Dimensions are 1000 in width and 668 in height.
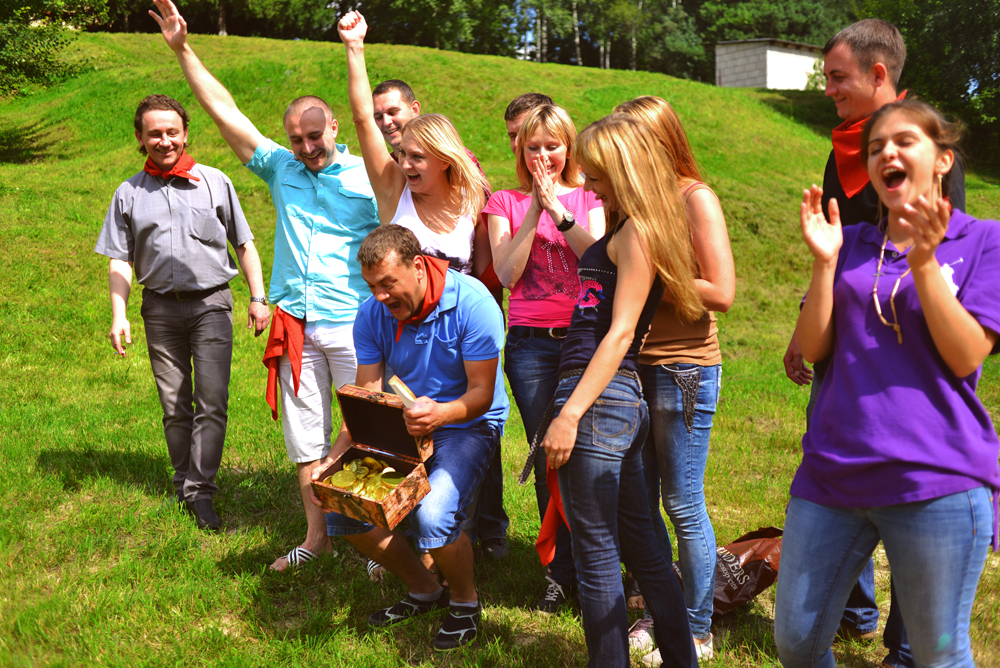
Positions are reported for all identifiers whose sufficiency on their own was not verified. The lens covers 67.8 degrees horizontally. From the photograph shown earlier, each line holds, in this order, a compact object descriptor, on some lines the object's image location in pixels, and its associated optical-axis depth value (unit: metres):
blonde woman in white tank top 3.90
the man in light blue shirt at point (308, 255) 4.27
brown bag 3.71
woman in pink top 3.71
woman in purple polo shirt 2.14
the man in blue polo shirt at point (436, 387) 3.47
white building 42.16
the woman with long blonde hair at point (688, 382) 3.08
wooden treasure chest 3.23
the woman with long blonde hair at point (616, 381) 2.76
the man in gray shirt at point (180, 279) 4.71
